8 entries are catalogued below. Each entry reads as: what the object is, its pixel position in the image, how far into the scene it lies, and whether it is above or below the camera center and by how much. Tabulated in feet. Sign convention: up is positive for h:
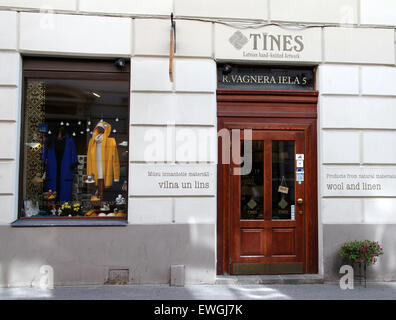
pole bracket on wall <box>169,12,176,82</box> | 17.93 +6.85
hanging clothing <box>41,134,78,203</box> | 19.61 +0.58
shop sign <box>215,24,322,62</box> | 19.21 +7.37
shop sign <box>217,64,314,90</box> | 20.01 +5.64
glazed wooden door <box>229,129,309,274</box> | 19.52 -1.72
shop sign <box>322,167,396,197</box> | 19.30 -0.39
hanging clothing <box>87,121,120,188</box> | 19.84 +1.11
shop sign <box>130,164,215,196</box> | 18.48 -0.29
